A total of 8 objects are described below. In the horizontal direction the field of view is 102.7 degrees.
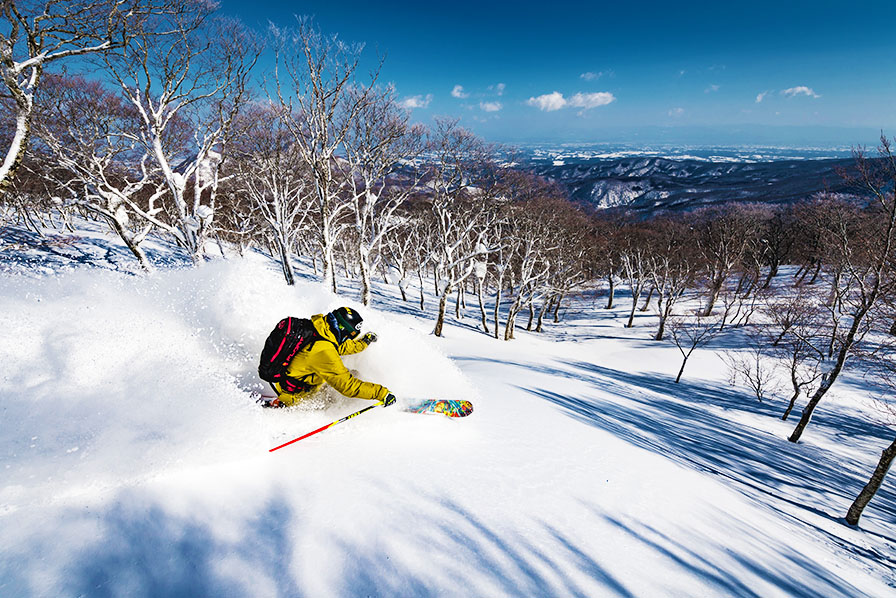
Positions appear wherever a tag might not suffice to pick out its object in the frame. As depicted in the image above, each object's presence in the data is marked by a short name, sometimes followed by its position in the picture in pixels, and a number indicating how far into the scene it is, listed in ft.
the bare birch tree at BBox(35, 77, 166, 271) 34.86
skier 12.69
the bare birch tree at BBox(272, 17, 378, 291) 32.32
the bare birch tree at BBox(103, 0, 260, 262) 29.14
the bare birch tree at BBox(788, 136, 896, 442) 32.32
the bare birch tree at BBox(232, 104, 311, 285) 43.69
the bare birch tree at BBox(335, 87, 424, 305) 39.78
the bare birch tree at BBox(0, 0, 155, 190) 17.74
